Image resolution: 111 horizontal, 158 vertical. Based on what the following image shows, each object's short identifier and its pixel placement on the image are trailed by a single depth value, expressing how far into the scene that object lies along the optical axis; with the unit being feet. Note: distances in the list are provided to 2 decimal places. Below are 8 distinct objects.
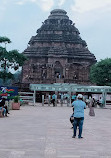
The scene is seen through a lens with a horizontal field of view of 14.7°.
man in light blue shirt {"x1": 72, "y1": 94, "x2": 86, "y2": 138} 48.93
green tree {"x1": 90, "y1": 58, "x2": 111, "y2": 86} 204.33
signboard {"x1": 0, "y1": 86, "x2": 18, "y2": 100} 112.57
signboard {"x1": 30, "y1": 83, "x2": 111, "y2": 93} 146.72
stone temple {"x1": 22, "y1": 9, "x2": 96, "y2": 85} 241.76
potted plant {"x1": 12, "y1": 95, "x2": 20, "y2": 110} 114.01
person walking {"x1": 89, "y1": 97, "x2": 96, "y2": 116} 90.57
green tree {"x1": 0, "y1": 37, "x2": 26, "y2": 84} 191.42
